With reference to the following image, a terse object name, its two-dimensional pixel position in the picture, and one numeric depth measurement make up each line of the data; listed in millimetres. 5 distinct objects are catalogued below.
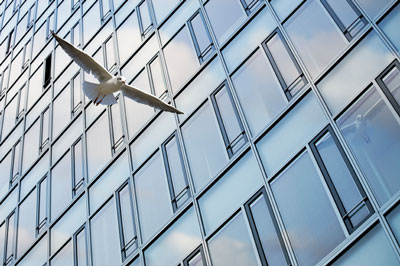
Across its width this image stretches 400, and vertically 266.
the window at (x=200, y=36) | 18094
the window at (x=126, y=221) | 16345
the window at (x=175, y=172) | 15750
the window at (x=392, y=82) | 11875
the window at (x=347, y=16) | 13784
